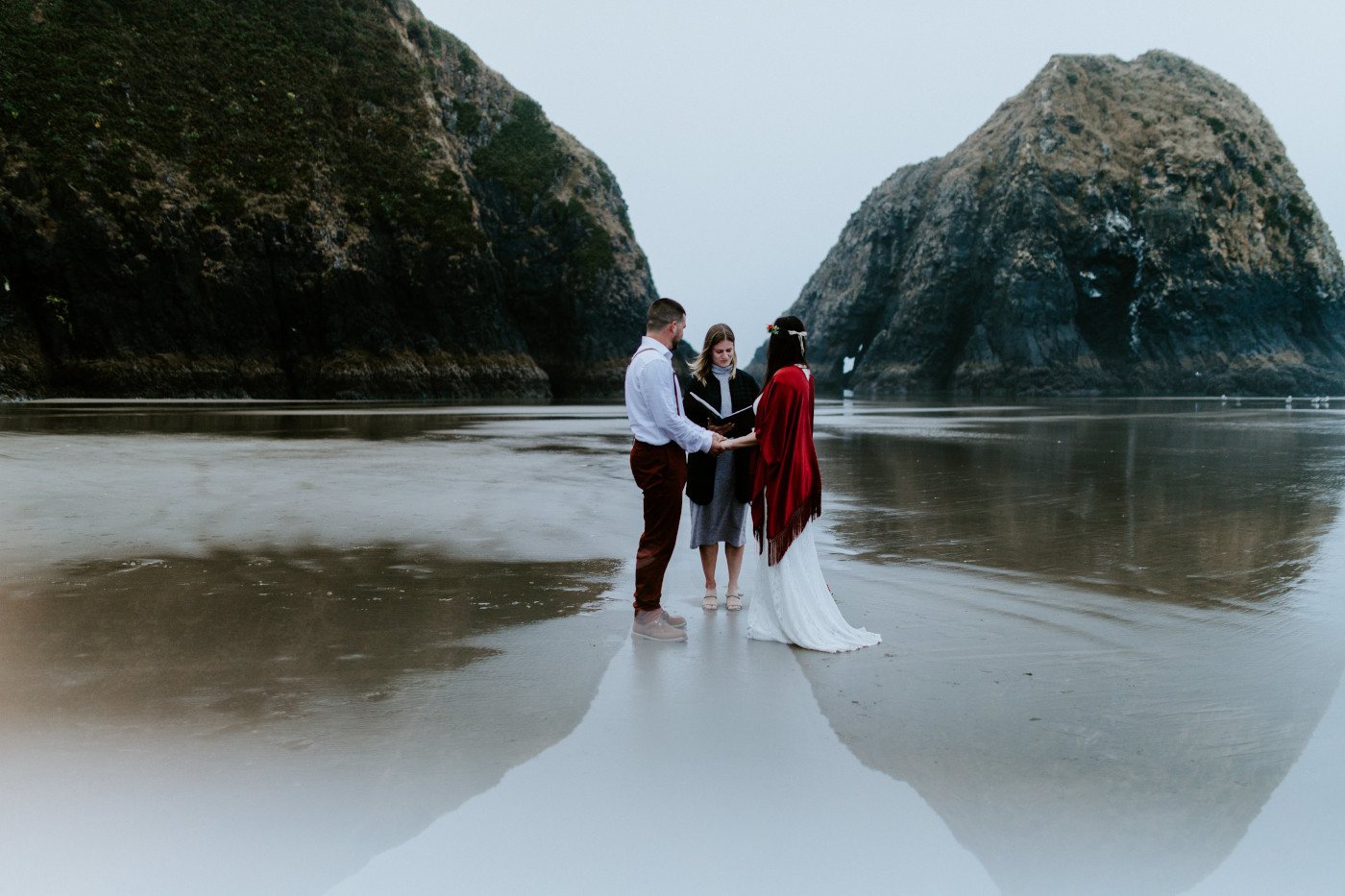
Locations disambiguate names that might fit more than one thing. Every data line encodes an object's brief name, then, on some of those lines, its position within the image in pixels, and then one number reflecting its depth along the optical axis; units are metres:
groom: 4.81
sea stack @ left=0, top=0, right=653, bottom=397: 44.59
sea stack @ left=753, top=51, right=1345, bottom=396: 87.12
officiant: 5.46
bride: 4.78
